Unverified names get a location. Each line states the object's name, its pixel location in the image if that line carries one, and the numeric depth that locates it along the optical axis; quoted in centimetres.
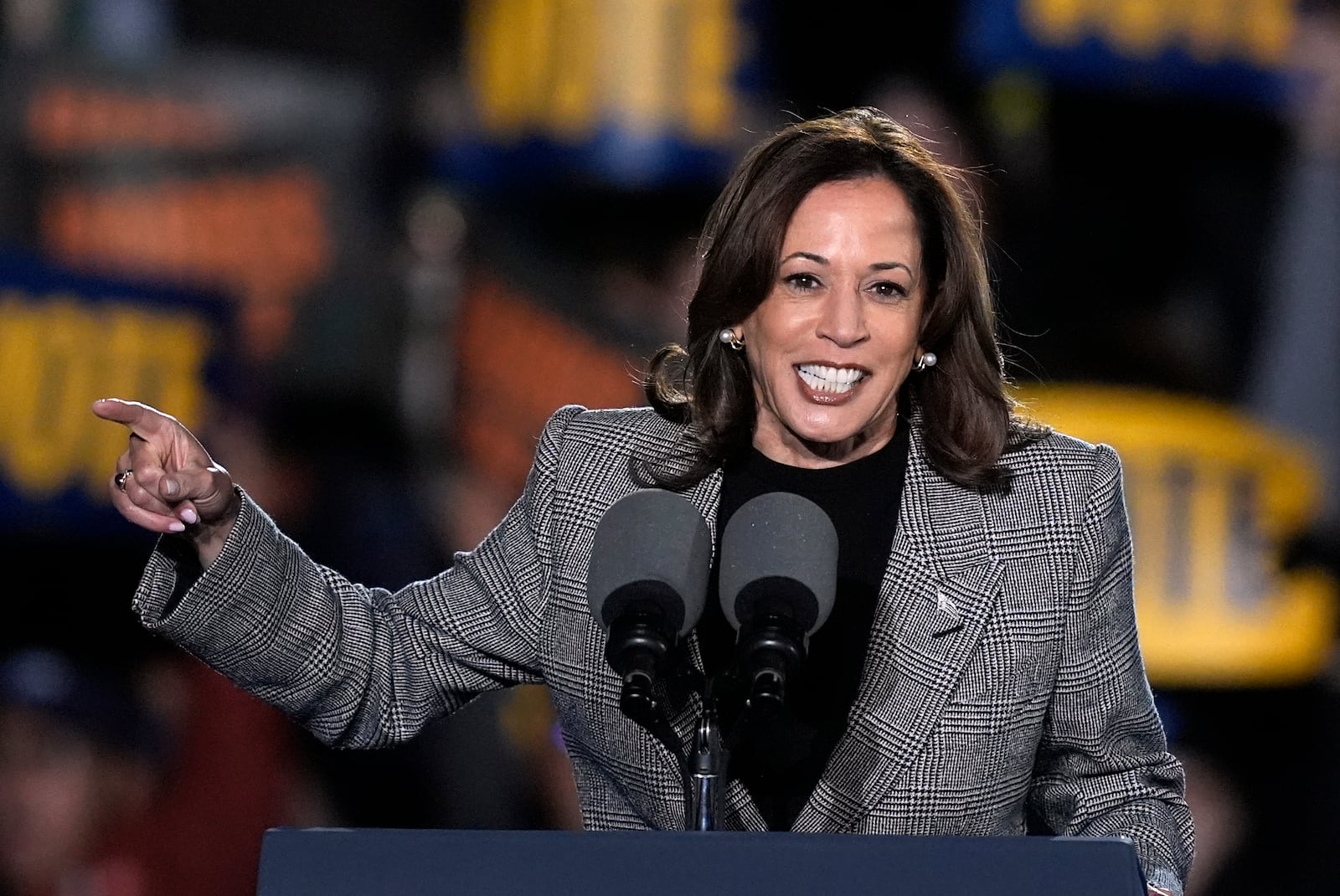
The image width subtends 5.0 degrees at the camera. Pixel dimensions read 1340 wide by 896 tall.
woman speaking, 1055
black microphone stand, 1031
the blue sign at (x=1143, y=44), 1567
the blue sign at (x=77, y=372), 1452
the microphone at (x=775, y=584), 1025
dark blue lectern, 1017
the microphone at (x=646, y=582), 1026
